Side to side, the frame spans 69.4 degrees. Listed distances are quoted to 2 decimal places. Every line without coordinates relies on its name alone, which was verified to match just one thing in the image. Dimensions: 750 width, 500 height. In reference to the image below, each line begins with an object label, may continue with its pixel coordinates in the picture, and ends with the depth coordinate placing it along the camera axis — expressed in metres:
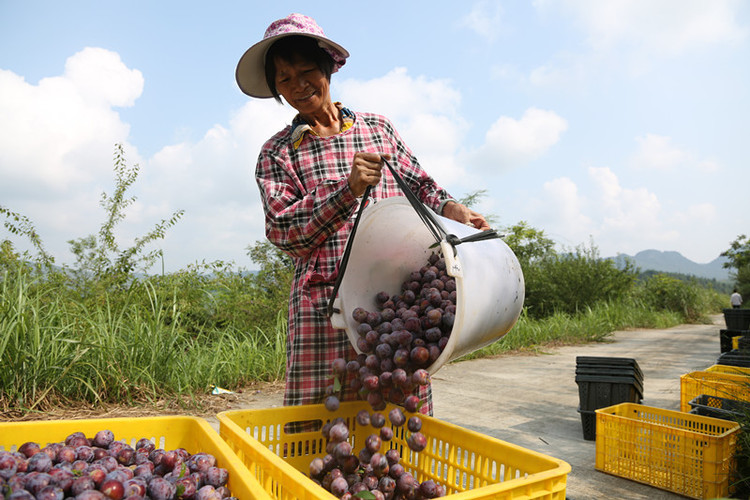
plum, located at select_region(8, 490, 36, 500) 0.85
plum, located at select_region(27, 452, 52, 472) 1.01
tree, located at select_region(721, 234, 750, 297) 21.52
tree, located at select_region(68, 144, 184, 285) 5.13
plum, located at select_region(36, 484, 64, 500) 0.89
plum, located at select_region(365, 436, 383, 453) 1.29
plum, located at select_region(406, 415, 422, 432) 1.34
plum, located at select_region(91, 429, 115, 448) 1.17
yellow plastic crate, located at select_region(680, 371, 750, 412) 2.80
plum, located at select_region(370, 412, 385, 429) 1.30
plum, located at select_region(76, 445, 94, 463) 1.10
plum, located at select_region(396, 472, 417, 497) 1.26
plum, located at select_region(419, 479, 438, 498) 1.24
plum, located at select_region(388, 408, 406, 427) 1.30
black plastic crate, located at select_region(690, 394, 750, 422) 2.44
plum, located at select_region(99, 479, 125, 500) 0.92
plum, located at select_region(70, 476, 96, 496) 0.93
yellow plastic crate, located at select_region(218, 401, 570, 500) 0.94
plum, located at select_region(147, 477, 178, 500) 0.97
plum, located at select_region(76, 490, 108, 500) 0.87
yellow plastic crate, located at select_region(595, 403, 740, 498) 2.18
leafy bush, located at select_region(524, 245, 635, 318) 10.50
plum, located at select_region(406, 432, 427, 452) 1.28
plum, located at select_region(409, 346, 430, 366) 1.26
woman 1.58
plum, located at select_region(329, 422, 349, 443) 1.28
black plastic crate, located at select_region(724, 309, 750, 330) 7.27
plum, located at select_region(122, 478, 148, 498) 0.94
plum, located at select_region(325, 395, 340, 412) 1.38
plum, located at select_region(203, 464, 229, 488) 1.01
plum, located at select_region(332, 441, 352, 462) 1.24
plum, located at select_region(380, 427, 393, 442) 1.38
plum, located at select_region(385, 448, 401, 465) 1.33
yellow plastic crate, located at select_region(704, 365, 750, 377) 3.13
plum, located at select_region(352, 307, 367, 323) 1.45
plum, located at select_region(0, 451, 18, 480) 0.94
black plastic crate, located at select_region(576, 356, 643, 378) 3.22
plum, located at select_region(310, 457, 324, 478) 1.23
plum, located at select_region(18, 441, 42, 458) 1.09
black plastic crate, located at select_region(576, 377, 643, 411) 3.06
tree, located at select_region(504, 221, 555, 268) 11.48
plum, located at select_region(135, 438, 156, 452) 1.19
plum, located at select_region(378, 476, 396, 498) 1.26
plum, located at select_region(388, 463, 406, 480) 1.29
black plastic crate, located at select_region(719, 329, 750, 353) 6.54
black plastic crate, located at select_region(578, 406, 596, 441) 3.05
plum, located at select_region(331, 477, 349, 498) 1.17
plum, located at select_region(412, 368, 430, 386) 1.22
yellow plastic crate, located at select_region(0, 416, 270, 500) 1.18
